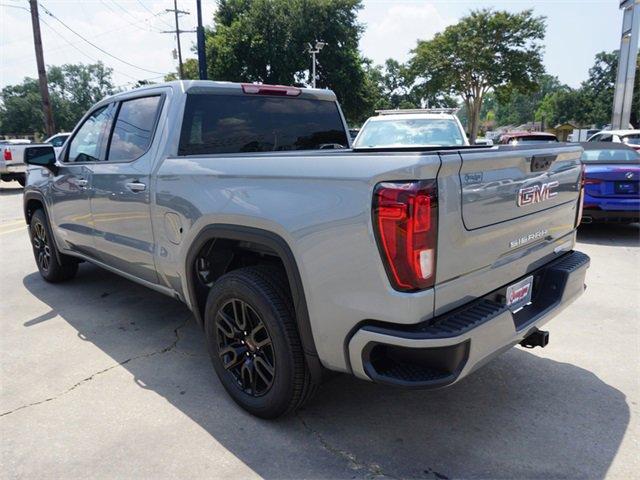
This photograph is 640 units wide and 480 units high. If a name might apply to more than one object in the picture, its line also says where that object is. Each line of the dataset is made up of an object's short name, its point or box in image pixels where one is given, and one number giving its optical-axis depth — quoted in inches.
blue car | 281.3
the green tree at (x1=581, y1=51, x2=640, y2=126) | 2459.4
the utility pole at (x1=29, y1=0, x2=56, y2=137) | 776.3
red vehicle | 600.6
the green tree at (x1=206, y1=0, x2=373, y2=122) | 1263.5
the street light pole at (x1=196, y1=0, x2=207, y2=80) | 701.3
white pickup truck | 603.8
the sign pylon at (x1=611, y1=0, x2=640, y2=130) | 751.7
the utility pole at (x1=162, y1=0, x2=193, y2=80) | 1435.9
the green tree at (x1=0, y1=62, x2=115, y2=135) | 3198.8
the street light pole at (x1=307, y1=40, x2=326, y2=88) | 1178.8
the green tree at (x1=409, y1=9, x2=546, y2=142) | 1219.9
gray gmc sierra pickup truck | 78.7
